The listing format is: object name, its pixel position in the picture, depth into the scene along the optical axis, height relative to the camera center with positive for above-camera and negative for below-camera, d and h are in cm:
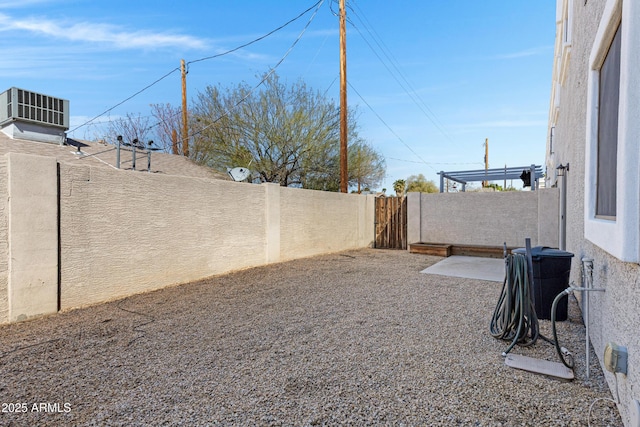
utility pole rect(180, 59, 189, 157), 1313 +436
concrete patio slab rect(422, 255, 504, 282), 695 -133
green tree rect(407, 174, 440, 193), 3307 +279
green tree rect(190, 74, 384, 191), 1280 +310
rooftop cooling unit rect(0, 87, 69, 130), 806 +247
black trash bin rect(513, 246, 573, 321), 402 -80
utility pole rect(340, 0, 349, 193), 1092 +392
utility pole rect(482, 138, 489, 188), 3120 +554
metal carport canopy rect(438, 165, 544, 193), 1158 +137
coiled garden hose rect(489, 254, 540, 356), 324 -94
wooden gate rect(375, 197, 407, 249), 1180 -43
